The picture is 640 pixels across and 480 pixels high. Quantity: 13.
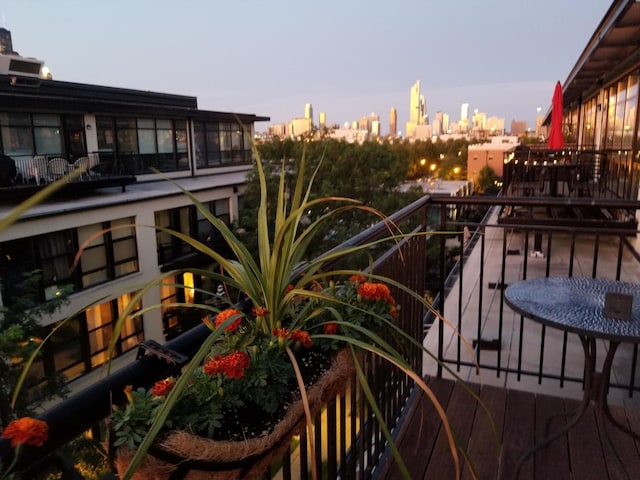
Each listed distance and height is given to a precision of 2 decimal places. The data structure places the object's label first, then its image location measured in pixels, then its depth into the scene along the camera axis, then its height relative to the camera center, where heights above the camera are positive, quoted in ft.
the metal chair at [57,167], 43.04 -0.91
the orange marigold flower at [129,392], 2.81 -1.36
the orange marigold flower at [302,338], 4.00 -1.49
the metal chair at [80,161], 43.33 -0.59
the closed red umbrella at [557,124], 28.53 +1.49
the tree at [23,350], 22.17 -9.53
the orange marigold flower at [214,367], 3.27 -1.40
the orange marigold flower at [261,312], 4.03 -1.29
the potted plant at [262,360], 2.82 -1.49
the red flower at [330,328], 4.32 -1.53
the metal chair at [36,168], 41.52 -0.97
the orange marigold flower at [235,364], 3.26 -1.40
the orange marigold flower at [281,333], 3.85 -1.40
